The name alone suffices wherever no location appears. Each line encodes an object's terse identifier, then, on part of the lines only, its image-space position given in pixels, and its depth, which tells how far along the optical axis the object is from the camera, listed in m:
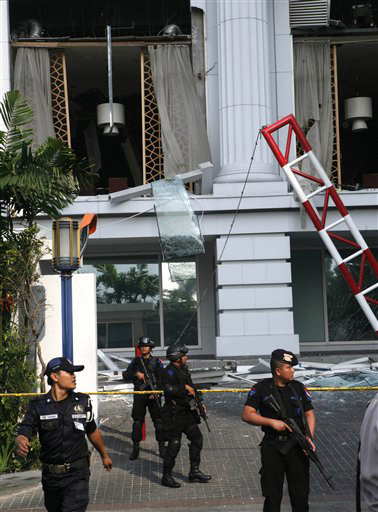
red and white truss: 18.16
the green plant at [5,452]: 11.30
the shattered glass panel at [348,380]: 17.27
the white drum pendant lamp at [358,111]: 24.72
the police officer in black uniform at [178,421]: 10.45
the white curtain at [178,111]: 21.48
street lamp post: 11.51
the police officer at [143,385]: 12.08
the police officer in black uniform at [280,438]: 7.45
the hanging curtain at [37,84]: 21.72
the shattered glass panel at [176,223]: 20.30
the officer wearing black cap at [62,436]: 6.98
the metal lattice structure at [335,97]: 22.05
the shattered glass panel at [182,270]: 23.12
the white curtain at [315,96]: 21.91
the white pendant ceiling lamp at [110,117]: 22.52
